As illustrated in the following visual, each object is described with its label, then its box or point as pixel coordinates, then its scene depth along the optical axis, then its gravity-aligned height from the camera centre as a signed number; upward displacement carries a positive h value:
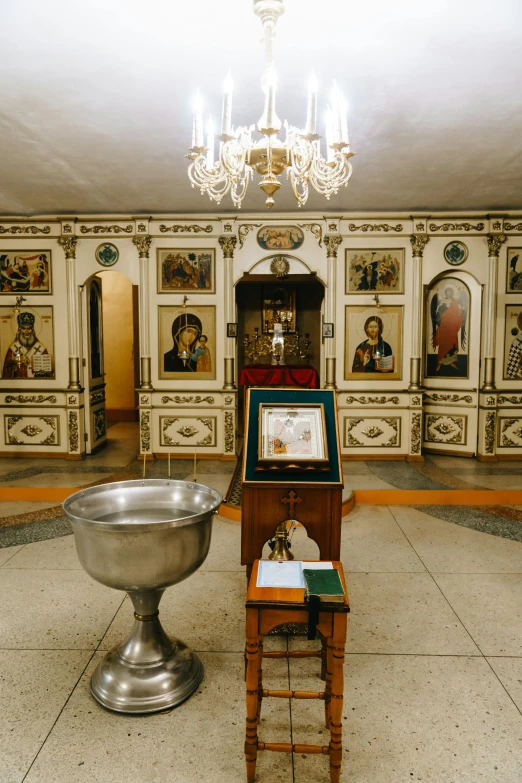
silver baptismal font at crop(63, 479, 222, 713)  2.52 -1.00
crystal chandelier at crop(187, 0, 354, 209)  2.83 +1.21
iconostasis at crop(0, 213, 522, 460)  7.64 +0.44
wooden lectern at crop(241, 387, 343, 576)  2.93 -0.72
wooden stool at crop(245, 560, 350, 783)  2.15 -1.16
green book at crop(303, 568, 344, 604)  2.15 -0.98
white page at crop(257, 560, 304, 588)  2.33 -1.00
